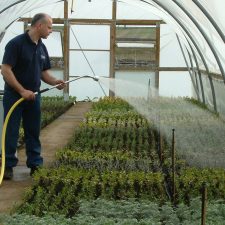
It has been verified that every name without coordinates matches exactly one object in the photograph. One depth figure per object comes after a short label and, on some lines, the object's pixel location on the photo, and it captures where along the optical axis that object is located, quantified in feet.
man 20.03
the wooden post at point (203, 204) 11.78
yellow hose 19.24
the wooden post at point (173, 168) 17.39
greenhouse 16.44
